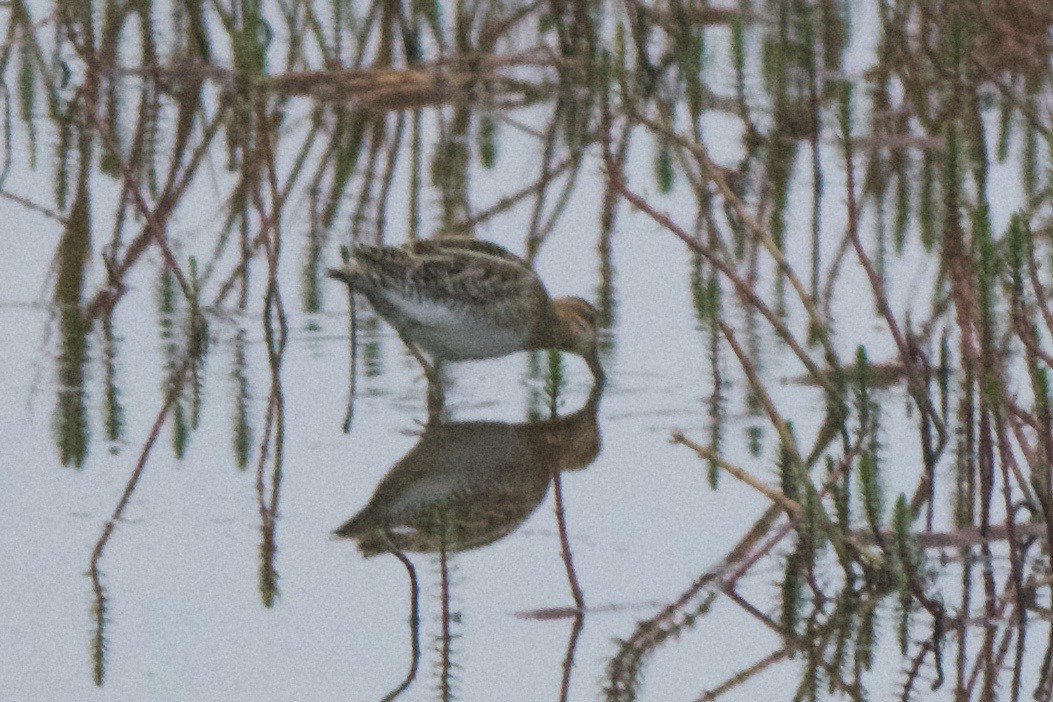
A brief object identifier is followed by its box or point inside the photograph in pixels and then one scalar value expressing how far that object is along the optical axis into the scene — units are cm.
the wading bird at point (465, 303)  1444
